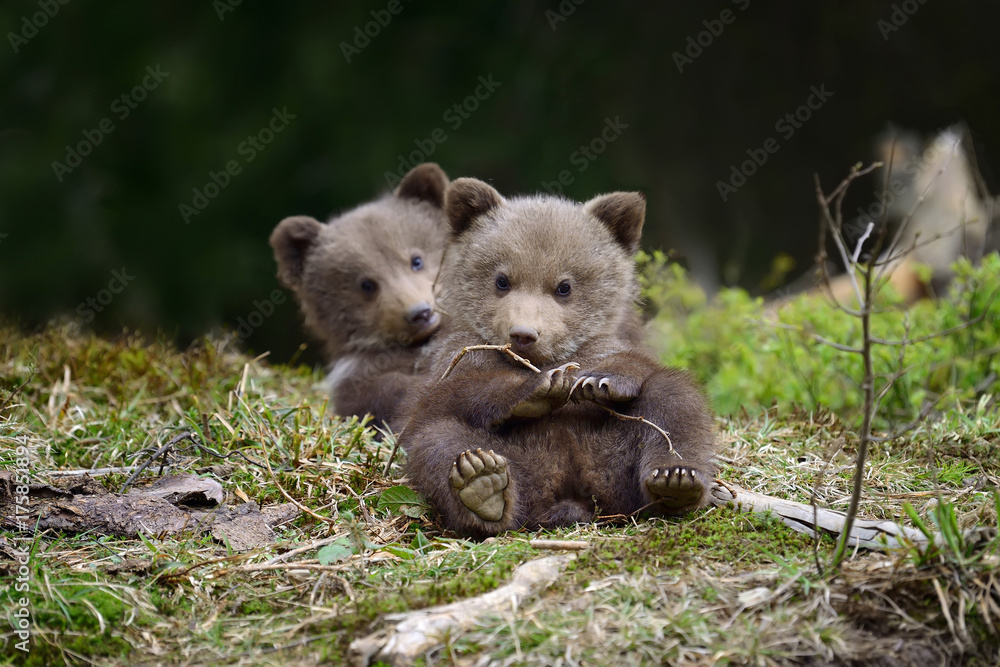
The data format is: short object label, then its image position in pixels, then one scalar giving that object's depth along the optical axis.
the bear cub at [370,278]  11.42
